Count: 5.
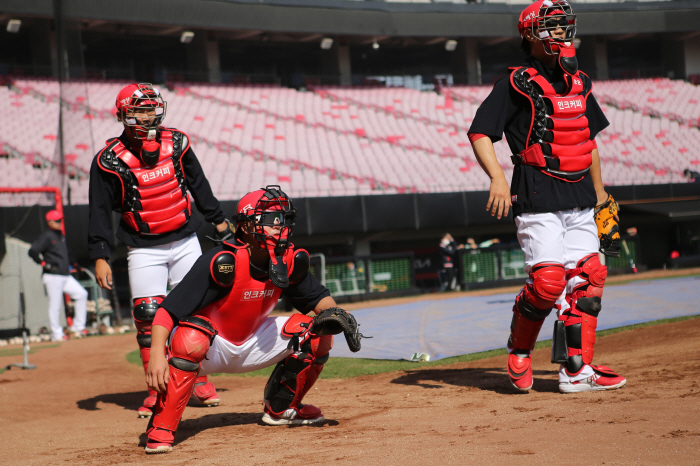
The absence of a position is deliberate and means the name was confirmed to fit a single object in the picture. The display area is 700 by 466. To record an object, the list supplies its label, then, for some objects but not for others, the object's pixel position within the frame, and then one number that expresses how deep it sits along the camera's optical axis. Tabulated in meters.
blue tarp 14.20
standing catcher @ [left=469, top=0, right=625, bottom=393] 8.63
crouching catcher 7.27
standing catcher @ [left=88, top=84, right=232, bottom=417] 9.73
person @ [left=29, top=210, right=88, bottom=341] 23.52
